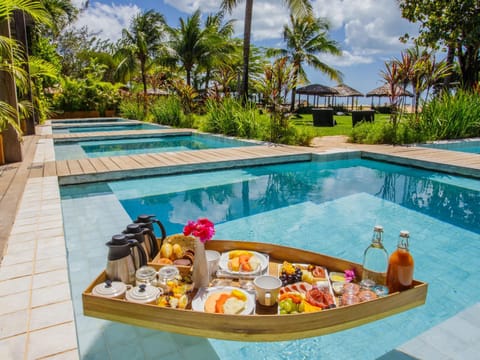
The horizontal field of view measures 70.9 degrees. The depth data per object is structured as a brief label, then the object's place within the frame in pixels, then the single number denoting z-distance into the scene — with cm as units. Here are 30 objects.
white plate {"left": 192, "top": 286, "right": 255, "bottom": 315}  160
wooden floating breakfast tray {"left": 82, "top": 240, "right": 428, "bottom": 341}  145
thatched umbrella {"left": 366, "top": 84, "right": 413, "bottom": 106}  2905
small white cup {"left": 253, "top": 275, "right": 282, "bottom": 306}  163
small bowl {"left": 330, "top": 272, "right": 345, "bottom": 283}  182
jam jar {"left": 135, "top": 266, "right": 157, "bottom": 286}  175
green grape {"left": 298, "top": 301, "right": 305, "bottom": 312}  158
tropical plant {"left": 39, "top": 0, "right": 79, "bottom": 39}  1917
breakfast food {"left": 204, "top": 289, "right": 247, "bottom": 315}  155
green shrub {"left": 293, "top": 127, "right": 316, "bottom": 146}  878
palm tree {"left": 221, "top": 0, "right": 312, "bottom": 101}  1077
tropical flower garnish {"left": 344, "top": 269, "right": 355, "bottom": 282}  180
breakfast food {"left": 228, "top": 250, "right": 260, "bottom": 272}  191
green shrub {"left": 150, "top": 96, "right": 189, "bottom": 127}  1377
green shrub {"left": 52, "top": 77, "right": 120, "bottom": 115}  1922
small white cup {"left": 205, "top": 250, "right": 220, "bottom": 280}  191
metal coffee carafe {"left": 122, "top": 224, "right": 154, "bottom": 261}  192
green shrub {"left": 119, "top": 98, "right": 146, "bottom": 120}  1728
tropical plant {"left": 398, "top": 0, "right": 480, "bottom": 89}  1145
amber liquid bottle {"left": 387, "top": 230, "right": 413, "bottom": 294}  162
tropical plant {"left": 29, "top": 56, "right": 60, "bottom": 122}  680
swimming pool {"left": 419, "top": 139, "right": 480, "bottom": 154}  873
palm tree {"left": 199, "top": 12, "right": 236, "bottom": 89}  2040
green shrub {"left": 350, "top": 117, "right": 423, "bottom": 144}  905
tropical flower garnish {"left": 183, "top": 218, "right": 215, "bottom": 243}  174
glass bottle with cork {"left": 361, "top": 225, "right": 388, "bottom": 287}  172
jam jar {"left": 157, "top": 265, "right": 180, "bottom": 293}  174
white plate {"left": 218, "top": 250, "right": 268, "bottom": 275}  189
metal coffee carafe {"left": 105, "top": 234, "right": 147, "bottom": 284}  174
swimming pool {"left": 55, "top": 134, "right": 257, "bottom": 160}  885
